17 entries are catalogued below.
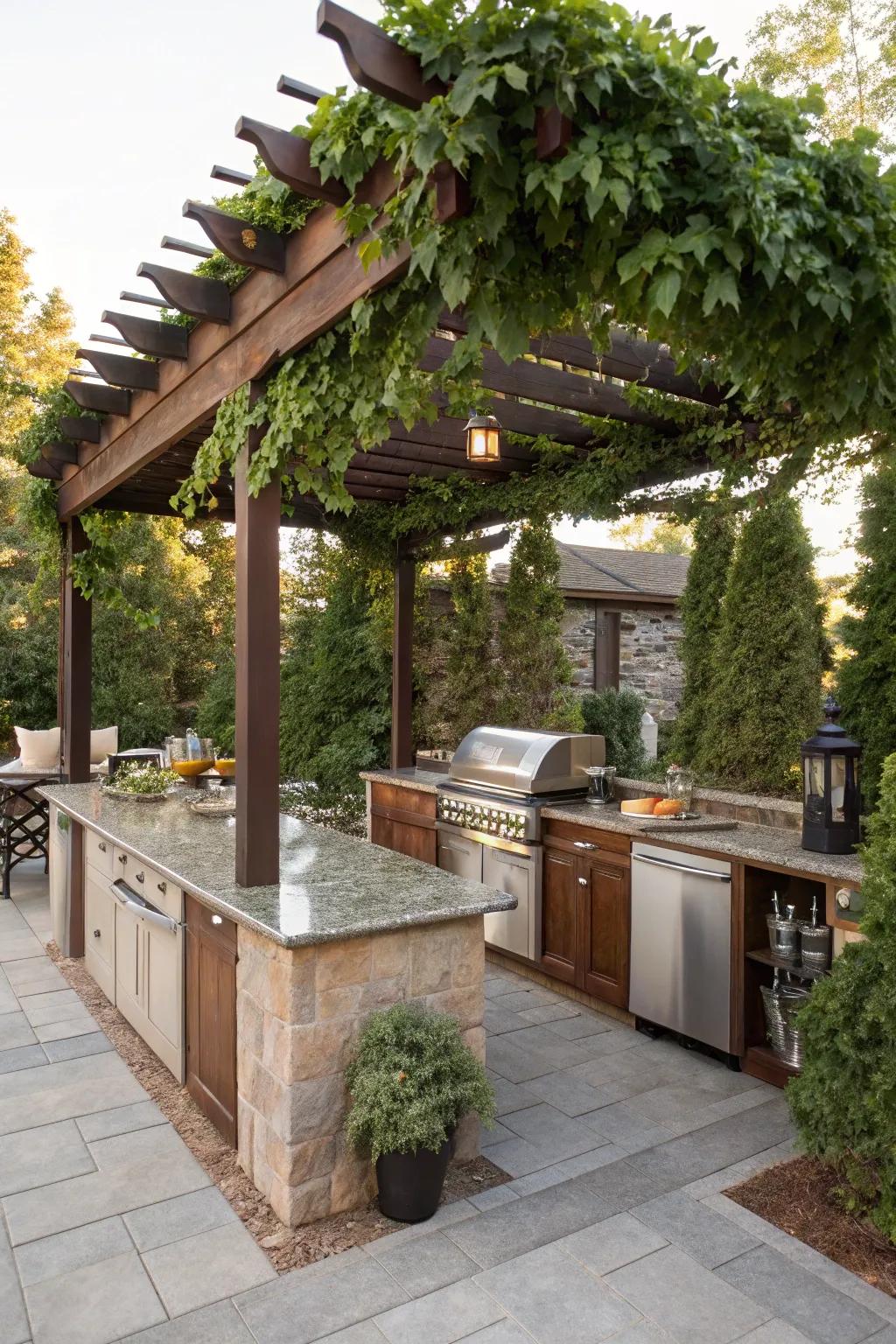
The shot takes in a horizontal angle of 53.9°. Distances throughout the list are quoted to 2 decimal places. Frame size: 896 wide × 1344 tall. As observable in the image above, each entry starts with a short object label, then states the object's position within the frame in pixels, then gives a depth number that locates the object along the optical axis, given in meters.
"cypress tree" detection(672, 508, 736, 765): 7.31
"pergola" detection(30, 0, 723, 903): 2.08
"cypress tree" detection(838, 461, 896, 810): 5.35
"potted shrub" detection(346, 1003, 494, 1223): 2.41
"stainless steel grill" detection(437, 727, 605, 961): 4.58
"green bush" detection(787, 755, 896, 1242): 2.42
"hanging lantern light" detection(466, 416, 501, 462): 4.02
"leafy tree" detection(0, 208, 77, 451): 12.94
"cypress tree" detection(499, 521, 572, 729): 7.77
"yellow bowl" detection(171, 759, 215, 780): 5.05
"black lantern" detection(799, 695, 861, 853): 3.40
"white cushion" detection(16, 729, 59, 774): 6.82
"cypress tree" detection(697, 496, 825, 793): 6.51
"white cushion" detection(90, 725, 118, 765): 7.68
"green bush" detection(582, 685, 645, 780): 8.77
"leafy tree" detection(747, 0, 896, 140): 9.13
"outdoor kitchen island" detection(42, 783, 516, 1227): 2.50
